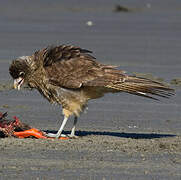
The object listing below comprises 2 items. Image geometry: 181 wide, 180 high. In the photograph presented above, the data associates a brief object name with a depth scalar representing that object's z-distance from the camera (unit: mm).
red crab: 19141
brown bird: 19734
